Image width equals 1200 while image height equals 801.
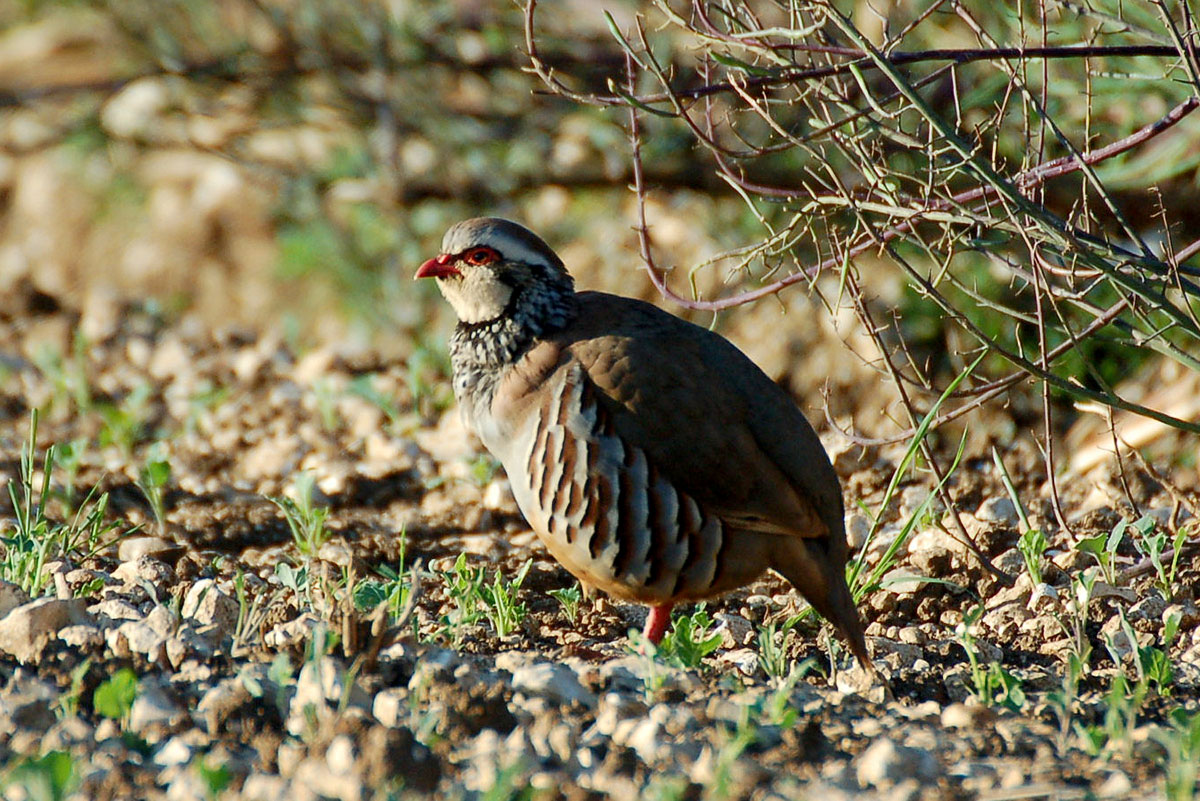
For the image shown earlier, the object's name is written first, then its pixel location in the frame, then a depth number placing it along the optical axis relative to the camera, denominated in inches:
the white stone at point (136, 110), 577.3
